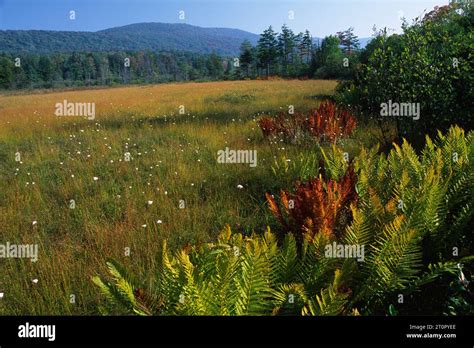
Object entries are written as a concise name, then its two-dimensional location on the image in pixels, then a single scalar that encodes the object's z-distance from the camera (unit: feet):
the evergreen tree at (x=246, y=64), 75.66
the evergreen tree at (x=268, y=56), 38.90
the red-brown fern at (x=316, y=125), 22.94
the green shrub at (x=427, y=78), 18.53
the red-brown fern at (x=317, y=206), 9.57
